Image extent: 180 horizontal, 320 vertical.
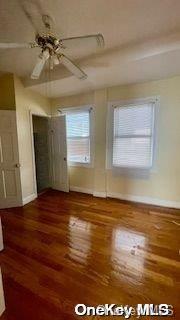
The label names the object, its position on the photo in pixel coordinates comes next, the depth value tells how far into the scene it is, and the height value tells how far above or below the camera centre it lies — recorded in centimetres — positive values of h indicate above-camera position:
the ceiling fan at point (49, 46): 167 +99
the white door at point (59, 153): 429 -31
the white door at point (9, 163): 331 -44
